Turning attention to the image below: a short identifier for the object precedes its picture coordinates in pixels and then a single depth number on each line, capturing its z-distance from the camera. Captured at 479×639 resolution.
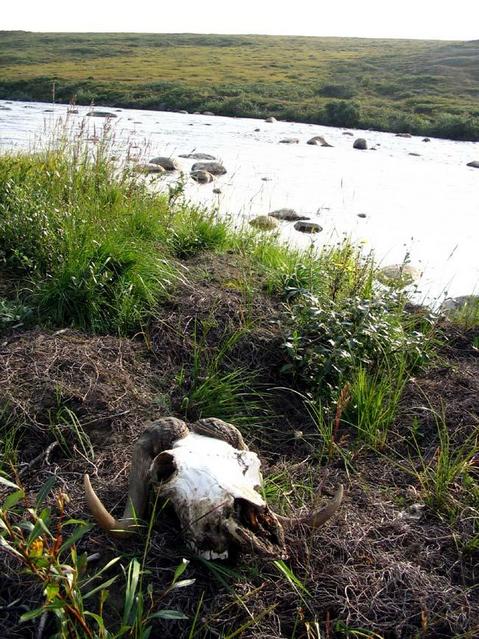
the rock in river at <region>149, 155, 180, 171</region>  14.55
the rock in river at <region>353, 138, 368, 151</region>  22.23
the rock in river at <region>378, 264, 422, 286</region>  5.40
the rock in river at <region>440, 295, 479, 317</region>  5.93
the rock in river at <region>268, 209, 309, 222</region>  10.45
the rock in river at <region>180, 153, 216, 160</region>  16.27
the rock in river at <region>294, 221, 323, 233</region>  9.78
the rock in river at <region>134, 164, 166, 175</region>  12.99
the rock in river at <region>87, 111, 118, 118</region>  26.63
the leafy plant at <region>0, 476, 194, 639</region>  1.83
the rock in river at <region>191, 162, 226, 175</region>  14.35
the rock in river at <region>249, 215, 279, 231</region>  8.60
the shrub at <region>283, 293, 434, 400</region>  4.20
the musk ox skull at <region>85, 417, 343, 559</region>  2.60
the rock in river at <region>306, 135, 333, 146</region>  22.60
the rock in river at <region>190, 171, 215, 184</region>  12.75
